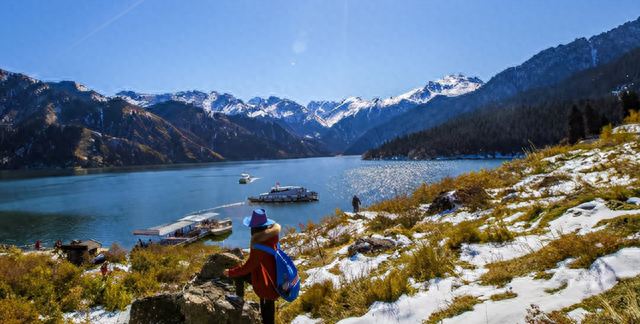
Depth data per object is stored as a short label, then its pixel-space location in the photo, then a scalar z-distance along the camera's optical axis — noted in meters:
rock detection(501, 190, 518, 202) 9.51
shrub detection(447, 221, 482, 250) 6.35
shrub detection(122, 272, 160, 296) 7.67
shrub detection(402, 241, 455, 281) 5.11
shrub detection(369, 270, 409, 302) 4.59
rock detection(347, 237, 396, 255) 7.77
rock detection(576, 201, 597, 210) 5.86
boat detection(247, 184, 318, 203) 53.44
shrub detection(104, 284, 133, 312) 6.81
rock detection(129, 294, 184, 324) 4.73
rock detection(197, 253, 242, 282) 5.53
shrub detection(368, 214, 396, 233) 11.80
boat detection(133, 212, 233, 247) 30.22
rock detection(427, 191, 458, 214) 11.58
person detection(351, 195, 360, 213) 27.95
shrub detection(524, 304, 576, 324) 2.60
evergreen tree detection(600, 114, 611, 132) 44.86
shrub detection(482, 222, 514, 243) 6.00
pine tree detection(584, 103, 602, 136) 41.29
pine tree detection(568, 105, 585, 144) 42.16
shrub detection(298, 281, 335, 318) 5.15
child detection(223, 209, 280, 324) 4.15
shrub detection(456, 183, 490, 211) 10.00
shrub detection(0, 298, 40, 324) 5.32
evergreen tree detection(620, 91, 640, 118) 38.38
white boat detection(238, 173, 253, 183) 81.19
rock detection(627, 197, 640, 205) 5.36
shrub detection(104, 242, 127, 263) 12.53
